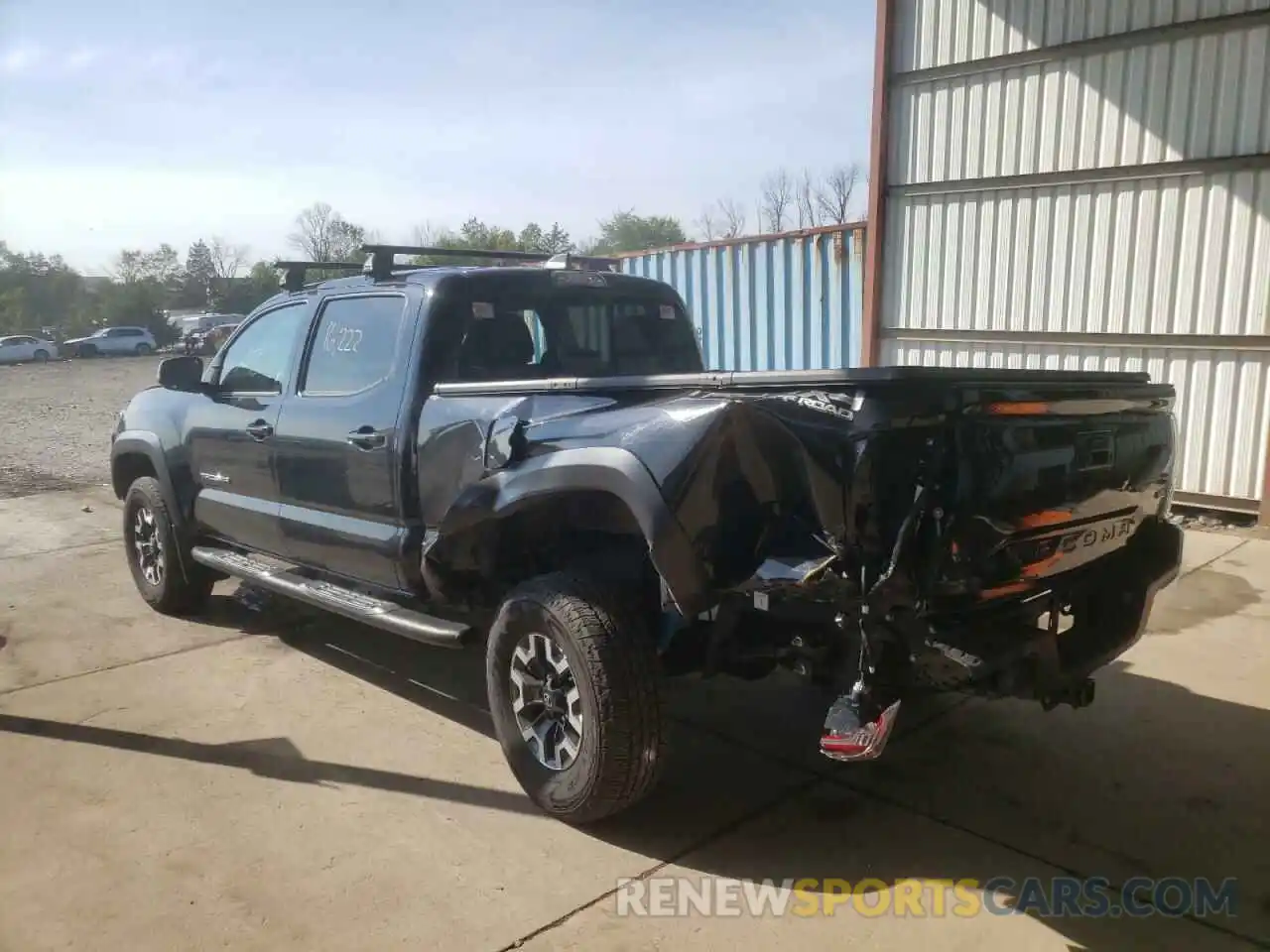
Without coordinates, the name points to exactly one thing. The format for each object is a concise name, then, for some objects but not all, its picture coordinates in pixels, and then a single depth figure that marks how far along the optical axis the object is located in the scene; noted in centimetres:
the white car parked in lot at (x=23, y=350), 4169
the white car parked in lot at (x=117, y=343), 4406
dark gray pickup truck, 260
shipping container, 1020
